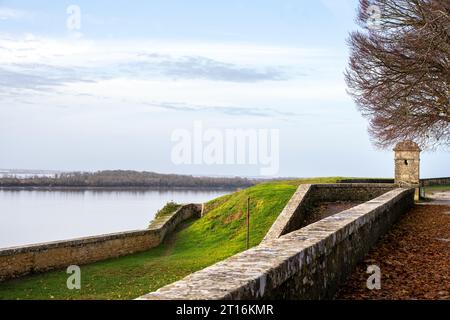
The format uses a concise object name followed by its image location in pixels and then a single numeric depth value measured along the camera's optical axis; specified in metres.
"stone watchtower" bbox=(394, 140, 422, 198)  24.97
